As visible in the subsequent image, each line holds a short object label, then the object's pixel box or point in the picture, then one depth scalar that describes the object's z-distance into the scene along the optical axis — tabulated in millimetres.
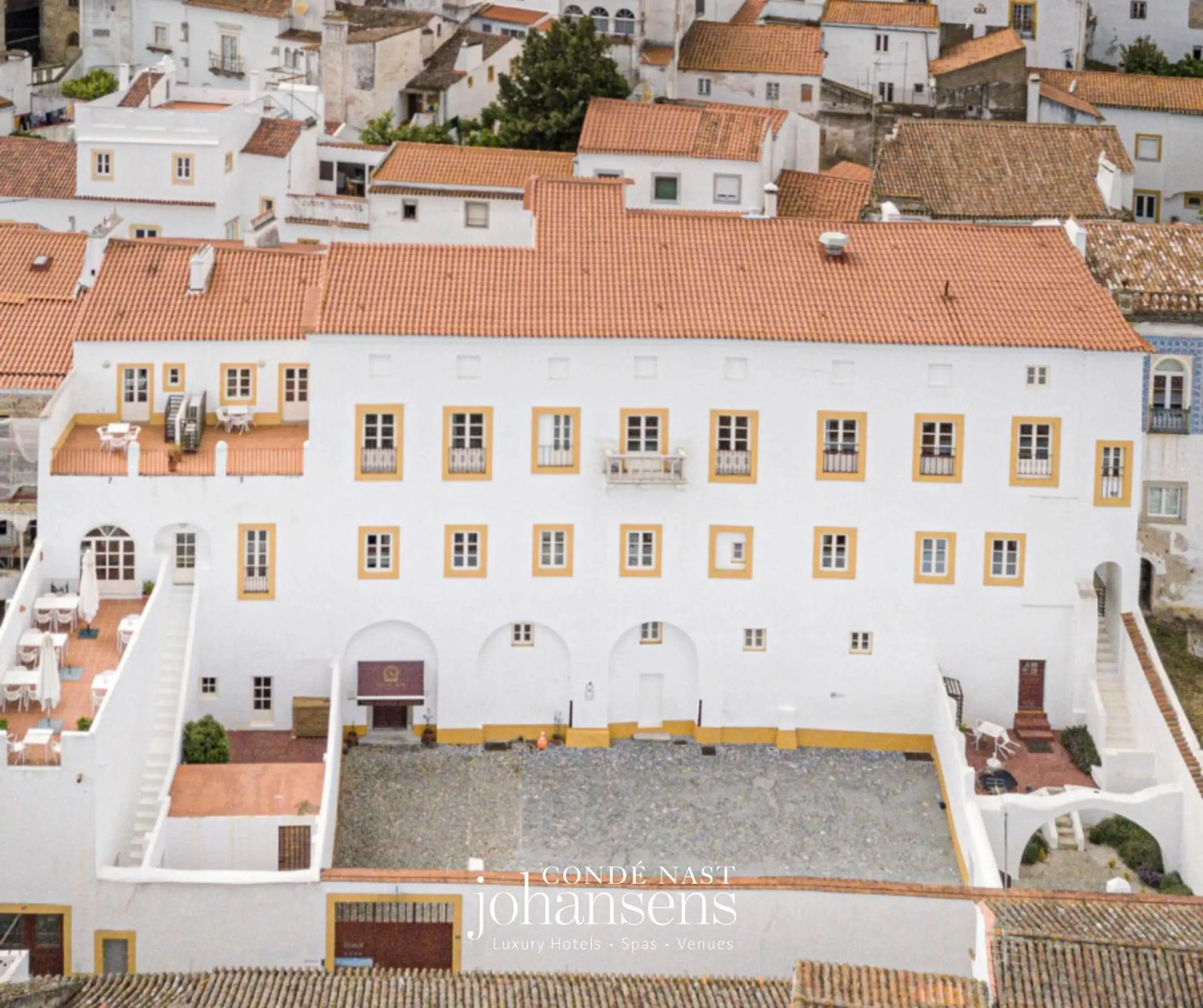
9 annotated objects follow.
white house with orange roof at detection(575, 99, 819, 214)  93750
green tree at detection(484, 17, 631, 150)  101875
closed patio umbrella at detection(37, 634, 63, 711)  66000
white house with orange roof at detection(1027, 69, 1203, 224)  108812
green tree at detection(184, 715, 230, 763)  71500
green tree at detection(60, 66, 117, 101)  115000
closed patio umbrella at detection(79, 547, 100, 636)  71500
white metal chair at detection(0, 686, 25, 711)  66750
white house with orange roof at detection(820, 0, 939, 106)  112812
